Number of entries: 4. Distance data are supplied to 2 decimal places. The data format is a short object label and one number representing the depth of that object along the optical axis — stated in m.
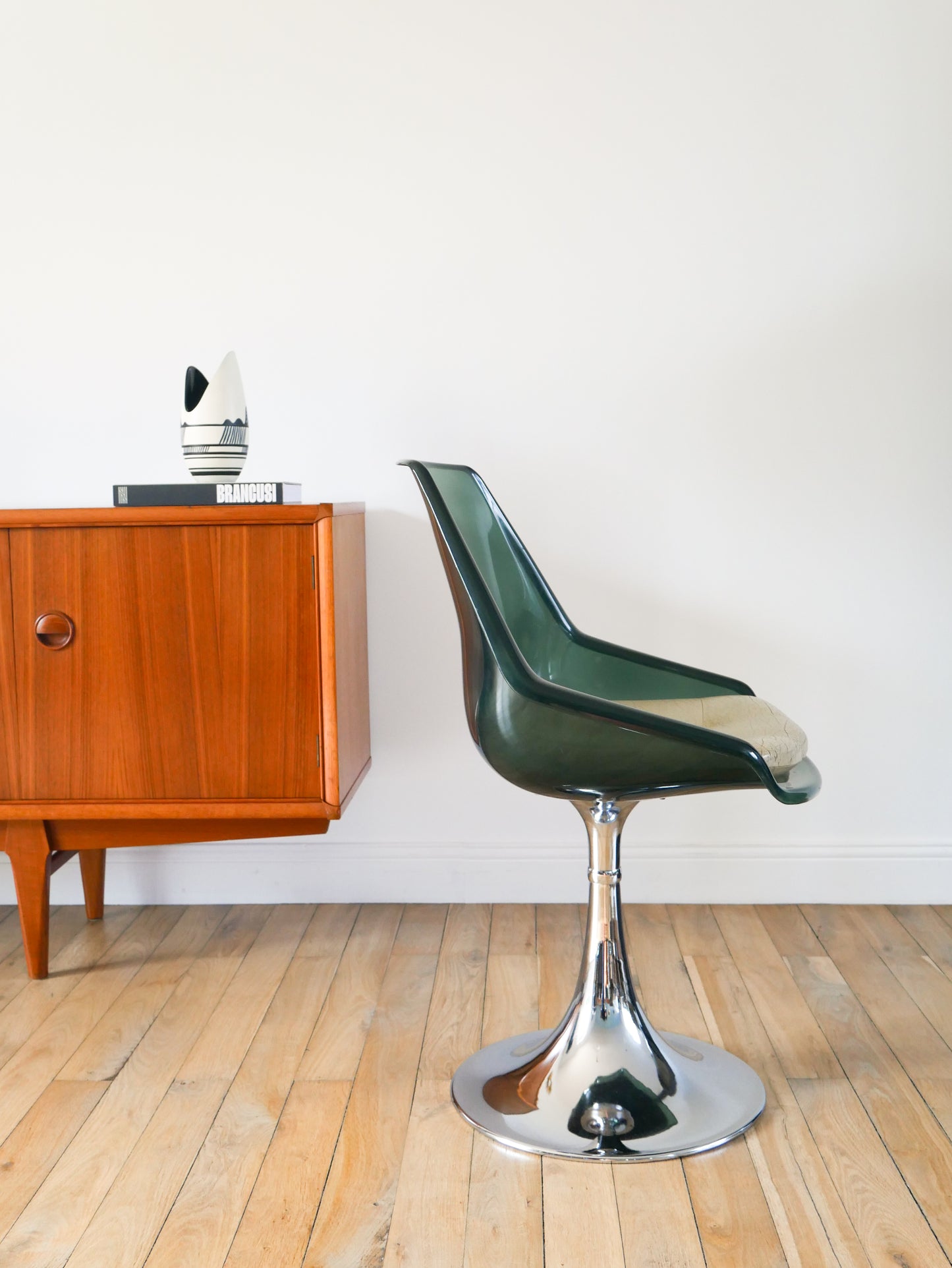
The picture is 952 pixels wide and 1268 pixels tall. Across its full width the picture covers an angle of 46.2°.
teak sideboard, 1.85
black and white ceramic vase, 1.94
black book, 1.87
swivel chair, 1.36
